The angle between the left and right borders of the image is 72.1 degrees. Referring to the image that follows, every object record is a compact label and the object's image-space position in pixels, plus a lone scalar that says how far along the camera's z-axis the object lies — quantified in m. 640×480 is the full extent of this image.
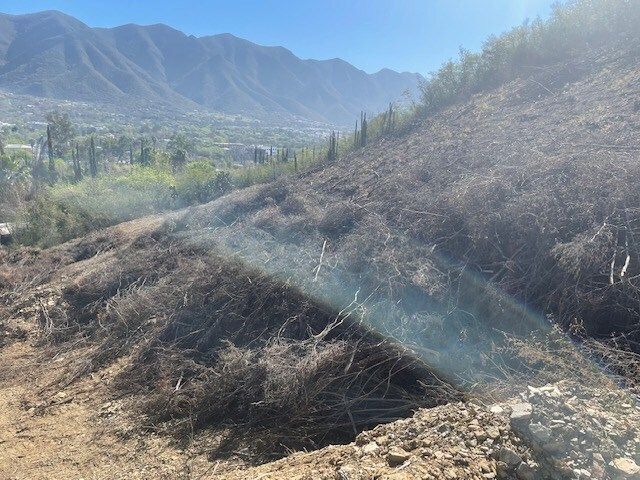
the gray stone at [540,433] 2.80
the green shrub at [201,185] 15.85
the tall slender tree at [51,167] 25.34
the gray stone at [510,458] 2.78
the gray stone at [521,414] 2.95
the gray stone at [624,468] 2.56
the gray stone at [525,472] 2.73
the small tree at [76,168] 24.52
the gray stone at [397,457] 2.95
